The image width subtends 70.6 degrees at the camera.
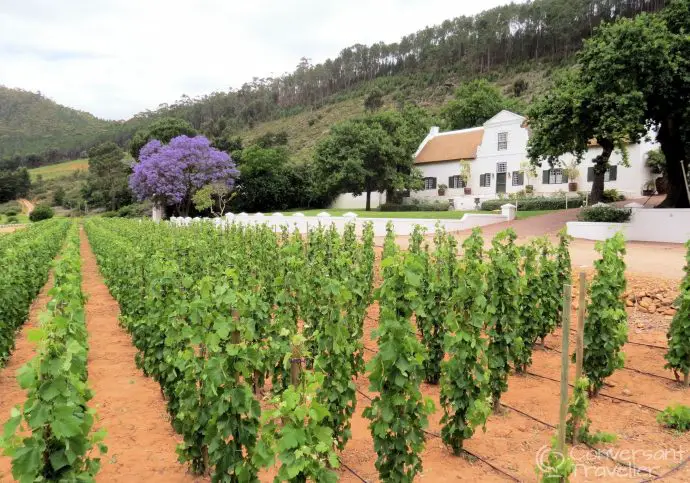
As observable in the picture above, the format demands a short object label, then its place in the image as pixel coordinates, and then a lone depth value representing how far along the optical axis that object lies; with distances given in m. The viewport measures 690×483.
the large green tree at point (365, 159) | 34.94
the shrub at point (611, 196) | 29.20
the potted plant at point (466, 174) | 37.38
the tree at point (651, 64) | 16.81
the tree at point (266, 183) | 43.38
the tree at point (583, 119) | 16.55
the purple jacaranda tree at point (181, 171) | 39.75
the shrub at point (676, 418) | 4.97
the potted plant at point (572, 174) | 32.31
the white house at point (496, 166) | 31.64
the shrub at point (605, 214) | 18.00
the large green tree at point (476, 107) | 50.66
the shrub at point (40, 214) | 55.18
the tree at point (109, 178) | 58.44
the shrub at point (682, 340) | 6.02
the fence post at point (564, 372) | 3.68
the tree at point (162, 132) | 53.47
